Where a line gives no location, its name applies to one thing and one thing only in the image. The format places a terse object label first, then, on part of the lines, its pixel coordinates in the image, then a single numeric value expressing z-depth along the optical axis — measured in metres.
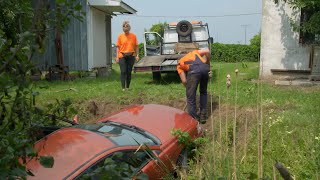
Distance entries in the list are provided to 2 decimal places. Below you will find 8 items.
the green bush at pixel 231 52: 32.29
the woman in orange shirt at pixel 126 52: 10.70
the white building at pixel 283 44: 13.45
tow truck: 13.73
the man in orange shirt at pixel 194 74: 7.66
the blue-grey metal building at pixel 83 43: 16.41
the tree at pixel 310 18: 11.07
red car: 3.13
